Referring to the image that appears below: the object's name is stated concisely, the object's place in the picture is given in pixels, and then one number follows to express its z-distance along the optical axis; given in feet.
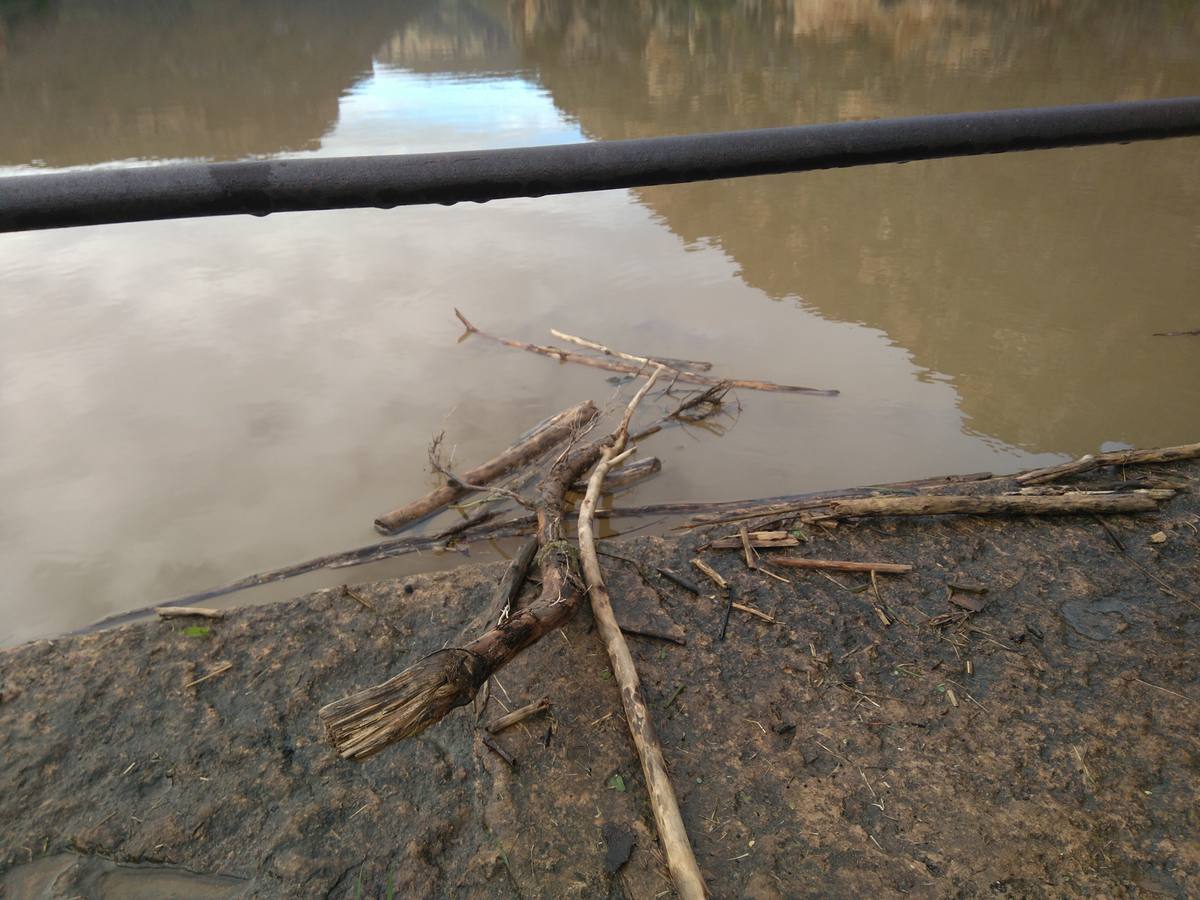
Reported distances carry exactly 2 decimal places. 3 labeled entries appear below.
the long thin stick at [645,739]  6.02
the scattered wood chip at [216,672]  8.26
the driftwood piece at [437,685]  5.82
